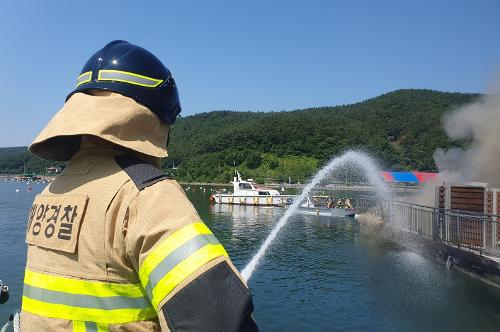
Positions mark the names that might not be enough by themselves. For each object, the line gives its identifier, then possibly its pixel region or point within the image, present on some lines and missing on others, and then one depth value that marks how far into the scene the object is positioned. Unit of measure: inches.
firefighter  54.9
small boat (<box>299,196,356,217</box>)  1674.5
